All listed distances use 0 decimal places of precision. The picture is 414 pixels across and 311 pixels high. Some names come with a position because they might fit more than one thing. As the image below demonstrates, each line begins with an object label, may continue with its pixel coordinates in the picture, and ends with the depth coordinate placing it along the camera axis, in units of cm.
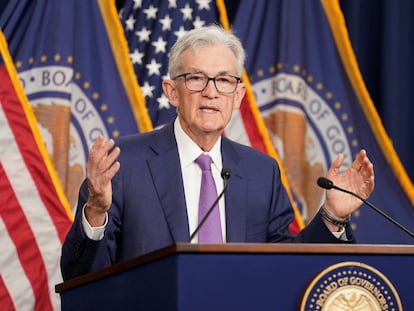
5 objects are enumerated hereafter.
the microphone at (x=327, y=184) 567
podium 450
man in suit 609
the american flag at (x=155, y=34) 1009
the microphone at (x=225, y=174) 554
